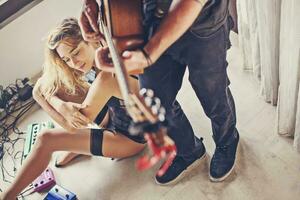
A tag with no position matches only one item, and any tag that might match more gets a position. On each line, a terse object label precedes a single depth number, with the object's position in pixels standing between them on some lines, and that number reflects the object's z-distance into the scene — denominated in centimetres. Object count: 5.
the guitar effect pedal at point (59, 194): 188
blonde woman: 167
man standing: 117
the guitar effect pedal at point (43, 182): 199
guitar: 82
